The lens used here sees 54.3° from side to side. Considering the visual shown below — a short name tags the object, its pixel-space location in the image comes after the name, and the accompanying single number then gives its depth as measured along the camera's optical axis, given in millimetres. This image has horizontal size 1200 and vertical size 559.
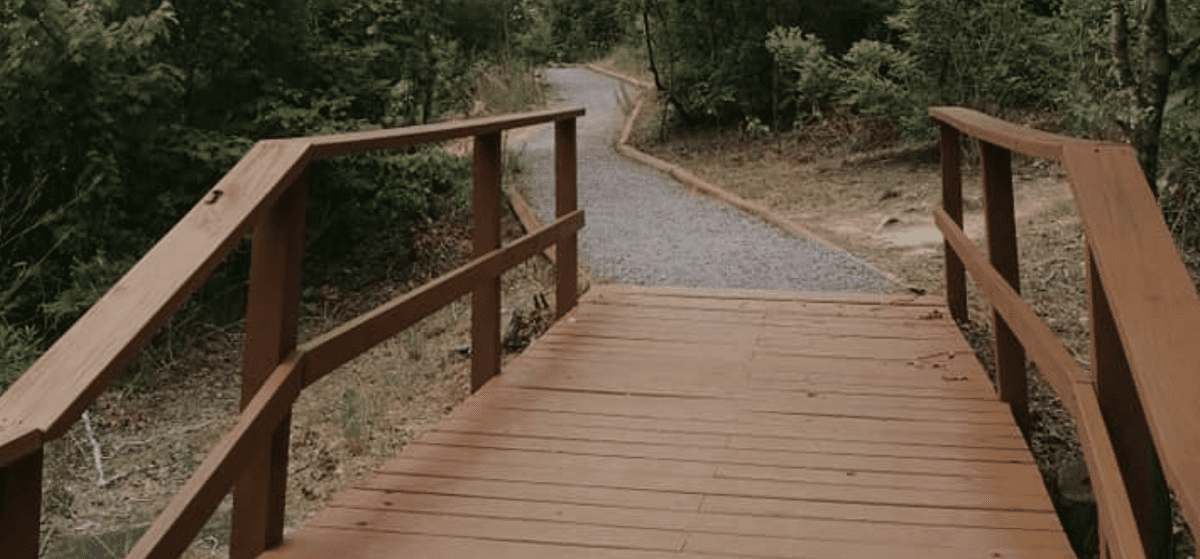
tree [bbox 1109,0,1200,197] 5793
